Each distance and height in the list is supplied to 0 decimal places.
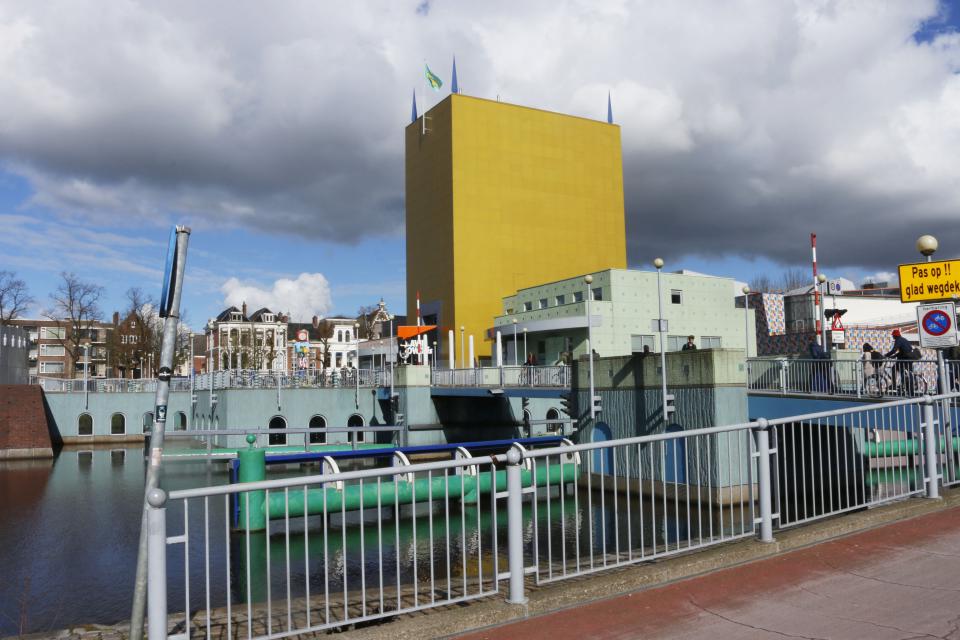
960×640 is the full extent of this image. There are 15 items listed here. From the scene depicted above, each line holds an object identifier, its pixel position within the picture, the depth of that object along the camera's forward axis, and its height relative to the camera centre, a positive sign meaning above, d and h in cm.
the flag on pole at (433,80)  6159 +2432
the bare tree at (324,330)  10456 +641
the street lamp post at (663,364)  2127 -2
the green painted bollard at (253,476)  1869 -257
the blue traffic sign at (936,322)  1046 +47
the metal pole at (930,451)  911 -119
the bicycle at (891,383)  1752 -64
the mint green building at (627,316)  4544 +309
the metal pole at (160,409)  538 -23
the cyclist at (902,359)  1752 -6
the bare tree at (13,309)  7260 +747
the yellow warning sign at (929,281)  1091 +113
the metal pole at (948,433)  964 -101
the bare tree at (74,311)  7225 +688
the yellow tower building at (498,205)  5753 +1343
